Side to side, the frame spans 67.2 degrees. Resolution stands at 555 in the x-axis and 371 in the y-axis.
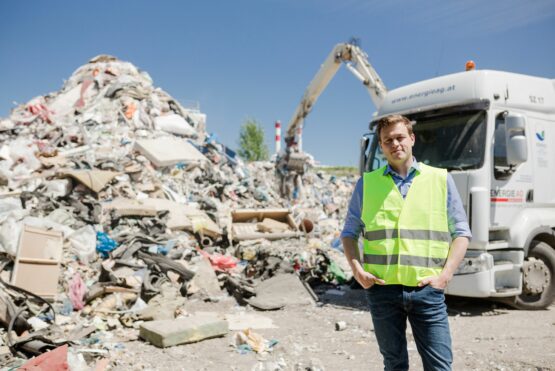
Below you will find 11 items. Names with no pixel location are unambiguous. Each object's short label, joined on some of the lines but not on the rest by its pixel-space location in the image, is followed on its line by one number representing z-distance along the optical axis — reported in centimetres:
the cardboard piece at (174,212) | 812
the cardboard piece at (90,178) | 849
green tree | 4359
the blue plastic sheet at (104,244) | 672
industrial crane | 1057
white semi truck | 496
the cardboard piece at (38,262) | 514
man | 199
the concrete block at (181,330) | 424
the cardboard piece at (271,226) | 960
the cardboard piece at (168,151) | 1133
